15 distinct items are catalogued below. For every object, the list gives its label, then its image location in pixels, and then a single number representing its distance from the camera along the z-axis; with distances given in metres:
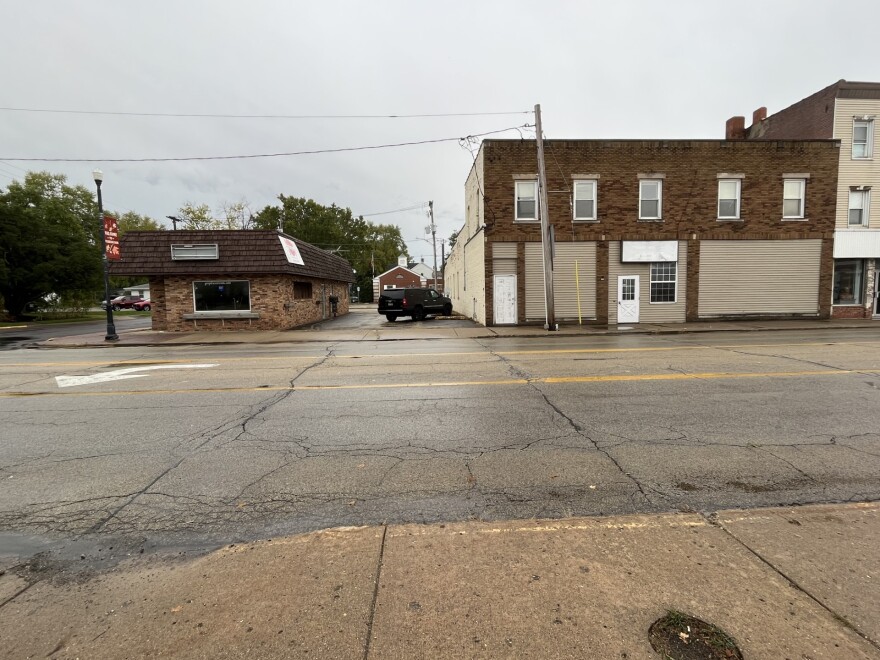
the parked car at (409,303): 24.52
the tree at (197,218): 56.75
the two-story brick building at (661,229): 19.14
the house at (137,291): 60.07
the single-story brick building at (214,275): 19.19
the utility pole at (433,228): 46.96
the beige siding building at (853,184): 19.50
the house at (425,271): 84.19
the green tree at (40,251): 29.42
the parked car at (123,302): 52.69
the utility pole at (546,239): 16.25
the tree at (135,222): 63.97
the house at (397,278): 70.94
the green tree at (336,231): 69.06
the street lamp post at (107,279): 15.33
